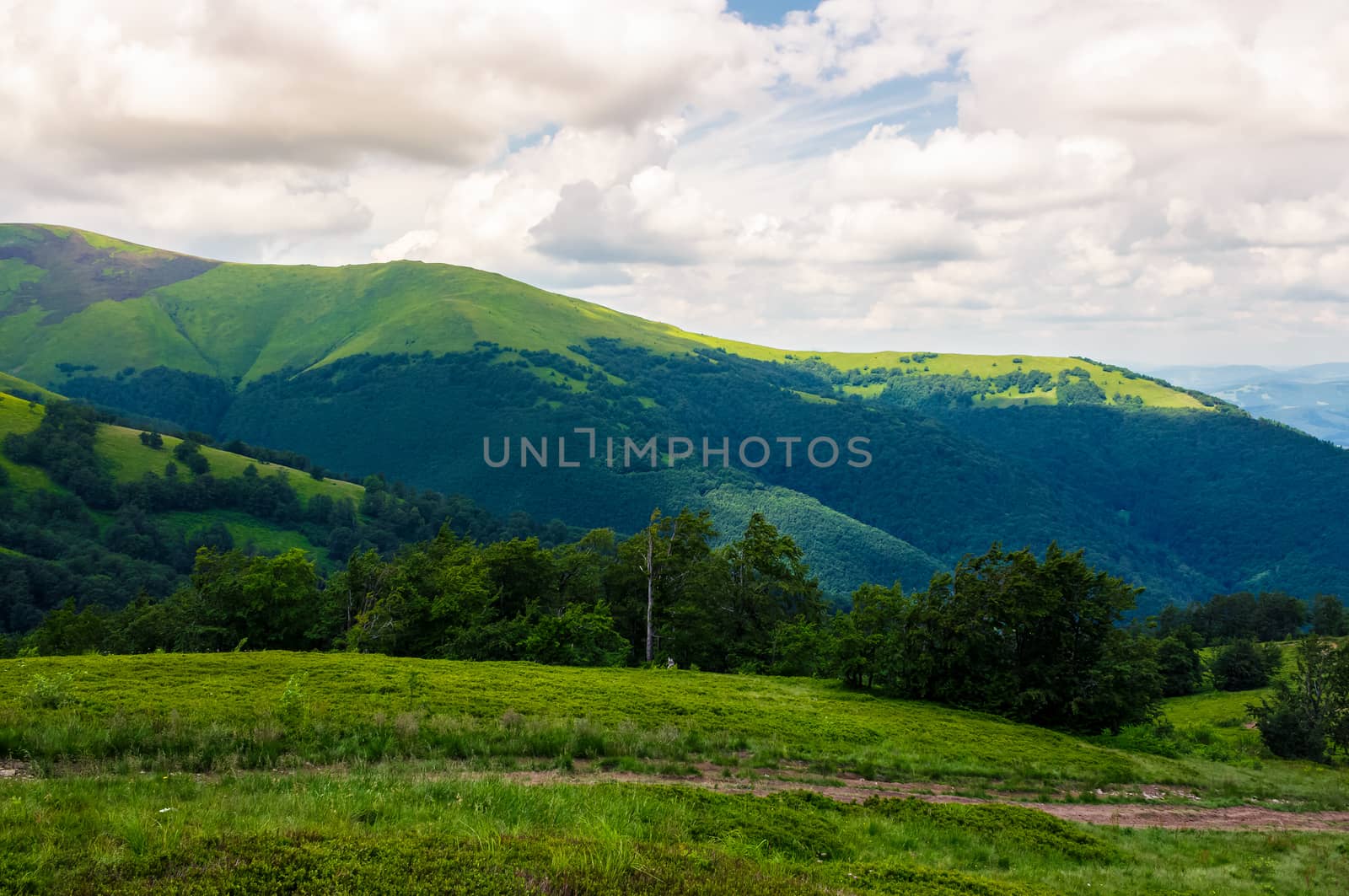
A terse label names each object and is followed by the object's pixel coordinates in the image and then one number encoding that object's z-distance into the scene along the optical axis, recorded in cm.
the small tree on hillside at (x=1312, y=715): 4184
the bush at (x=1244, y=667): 8388
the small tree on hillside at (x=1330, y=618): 11926
